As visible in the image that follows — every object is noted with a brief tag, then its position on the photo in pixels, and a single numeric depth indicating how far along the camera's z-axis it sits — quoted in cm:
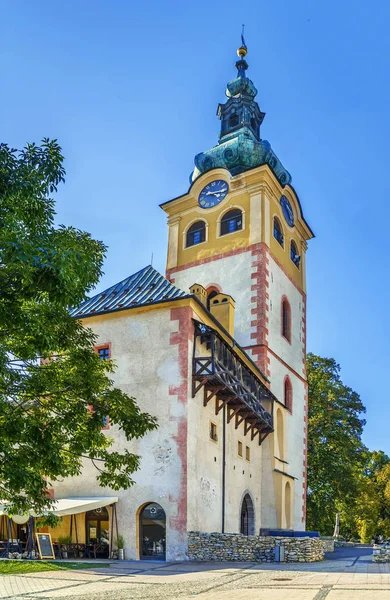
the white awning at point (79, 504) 1986
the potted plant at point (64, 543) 2077
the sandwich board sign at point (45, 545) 1977
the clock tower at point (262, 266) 3206
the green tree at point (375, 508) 5604
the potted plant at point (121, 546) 2084
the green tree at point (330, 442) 4044
